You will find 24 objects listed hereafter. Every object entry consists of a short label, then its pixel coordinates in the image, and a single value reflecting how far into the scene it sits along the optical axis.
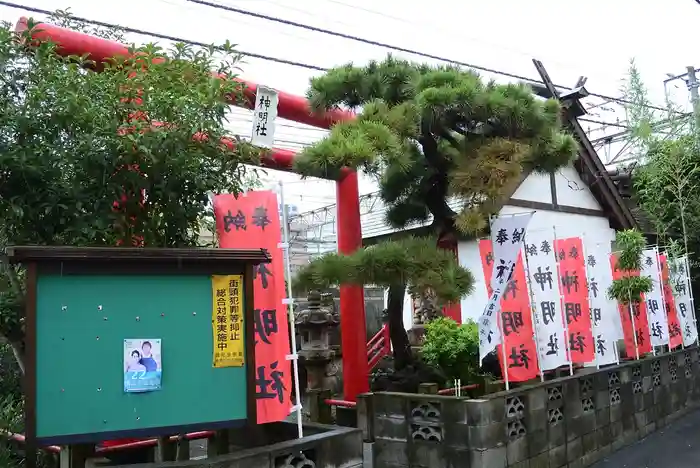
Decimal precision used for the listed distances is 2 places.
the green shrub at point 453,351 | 8.54
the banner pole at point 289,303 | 4.82
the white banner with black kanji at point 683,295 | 12.70
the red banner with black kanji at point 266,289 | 4.80
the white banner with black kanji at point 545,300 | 8.28
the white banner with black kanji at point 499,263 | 7.36
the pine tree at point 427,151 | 6.85
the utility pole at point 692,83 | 20.02
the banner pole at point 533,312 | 8.14
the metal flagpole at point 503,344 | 7.60
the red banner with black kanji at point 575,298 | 8.94
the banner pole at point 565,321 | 8.62
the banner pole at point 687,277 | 12.88
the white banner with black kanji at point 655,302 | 11.25
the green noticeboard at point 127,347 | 3.95
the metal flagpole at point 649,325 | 11.22
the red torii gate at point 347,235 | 8.66
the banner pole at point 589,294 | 9.32
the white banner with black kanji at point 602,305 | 9.51
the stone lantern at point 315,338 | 11.40
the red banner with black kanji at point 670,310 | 12.10
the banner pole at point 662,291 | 11.56
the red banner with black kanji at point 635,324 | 10.77
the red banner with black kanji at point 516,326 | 7.87
